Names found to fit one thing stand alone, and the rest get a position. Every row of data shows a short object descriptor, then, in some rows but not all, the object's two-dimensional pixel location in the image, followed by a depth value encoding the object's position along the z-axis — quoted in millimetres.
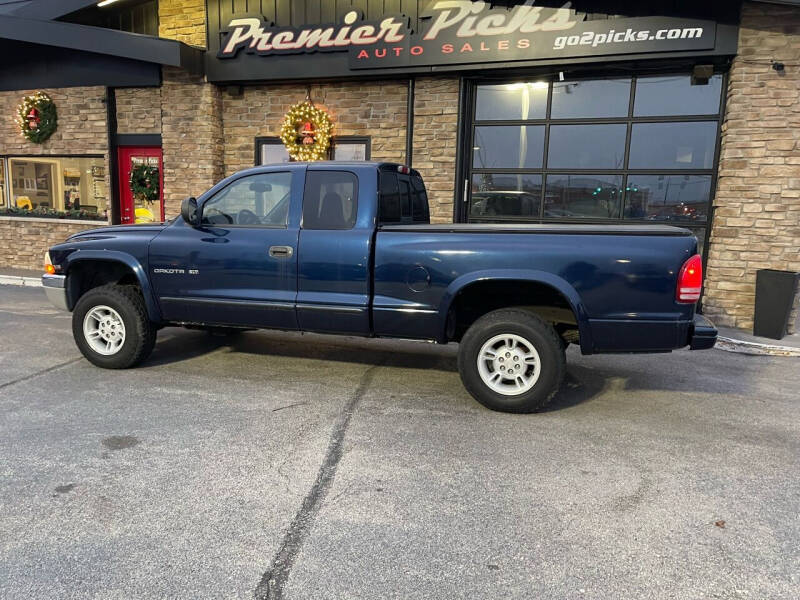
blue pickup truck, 4227
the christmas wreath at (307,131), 9984
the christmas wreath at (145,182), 11180
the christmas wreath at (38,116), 11719
